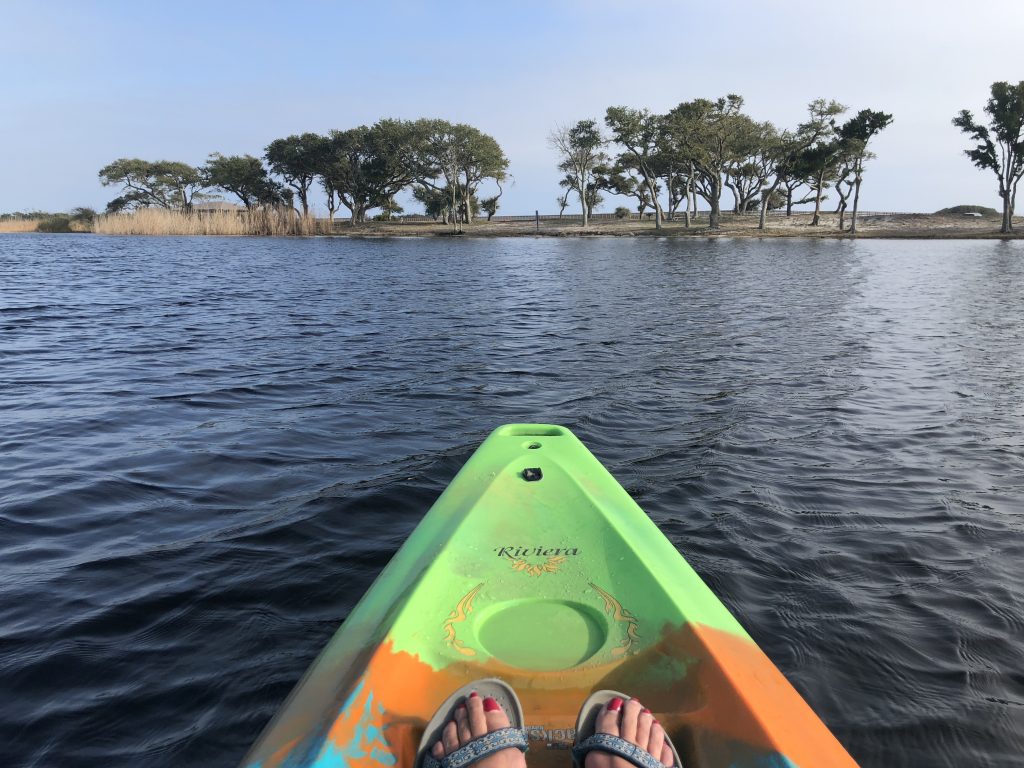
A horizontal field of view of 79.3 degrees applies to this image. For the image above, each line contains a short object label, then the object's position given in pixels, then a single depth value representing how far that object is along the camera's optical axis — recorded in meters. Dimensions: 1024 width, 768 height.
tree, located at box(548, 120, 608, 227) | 58.16
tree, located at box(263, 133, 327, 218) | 66.81
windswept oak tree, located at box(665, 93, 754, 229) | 49.44
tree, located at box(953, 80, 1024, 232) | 43.28
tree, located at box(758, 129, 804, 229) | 50.56
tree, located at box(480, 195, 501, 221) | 73.19
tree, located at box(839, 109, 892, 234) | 45.03
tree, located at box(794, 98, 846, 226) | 47.31
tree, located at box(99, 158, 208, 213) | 74.61
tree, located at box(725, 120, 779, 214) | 50.62
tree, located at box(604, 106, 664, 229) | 52.53
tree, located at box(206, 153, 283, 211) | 71.81
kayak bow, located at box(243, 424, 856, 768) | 1.93
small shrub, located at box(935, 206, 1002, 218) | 59.75
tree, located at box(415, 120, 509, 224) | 60.59
